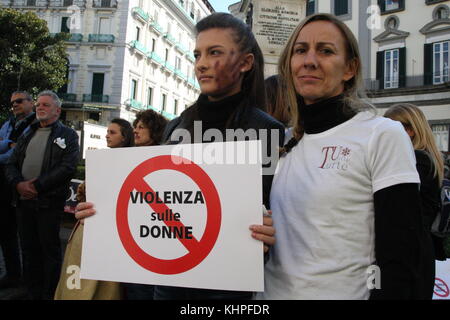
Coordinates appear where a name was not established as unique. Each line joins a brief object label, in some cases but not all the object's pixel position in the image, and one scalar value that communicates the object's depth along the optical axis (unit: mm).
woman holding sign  1326
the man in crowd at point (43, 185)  3094
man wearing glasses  3547
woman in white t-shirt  951
